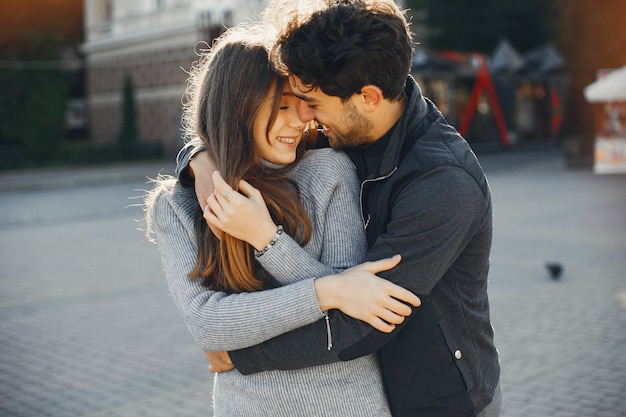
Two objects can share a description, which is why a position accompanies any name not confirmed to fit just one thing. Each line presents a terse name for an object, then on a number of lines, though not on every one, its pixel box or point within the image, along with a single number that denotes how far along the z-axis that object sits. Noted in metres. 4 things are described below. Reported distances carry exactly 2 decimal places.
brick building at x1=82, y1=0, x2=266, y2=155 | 30.27
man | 1.79
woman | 1.87
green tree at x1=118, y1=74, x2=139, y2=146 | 29.73
